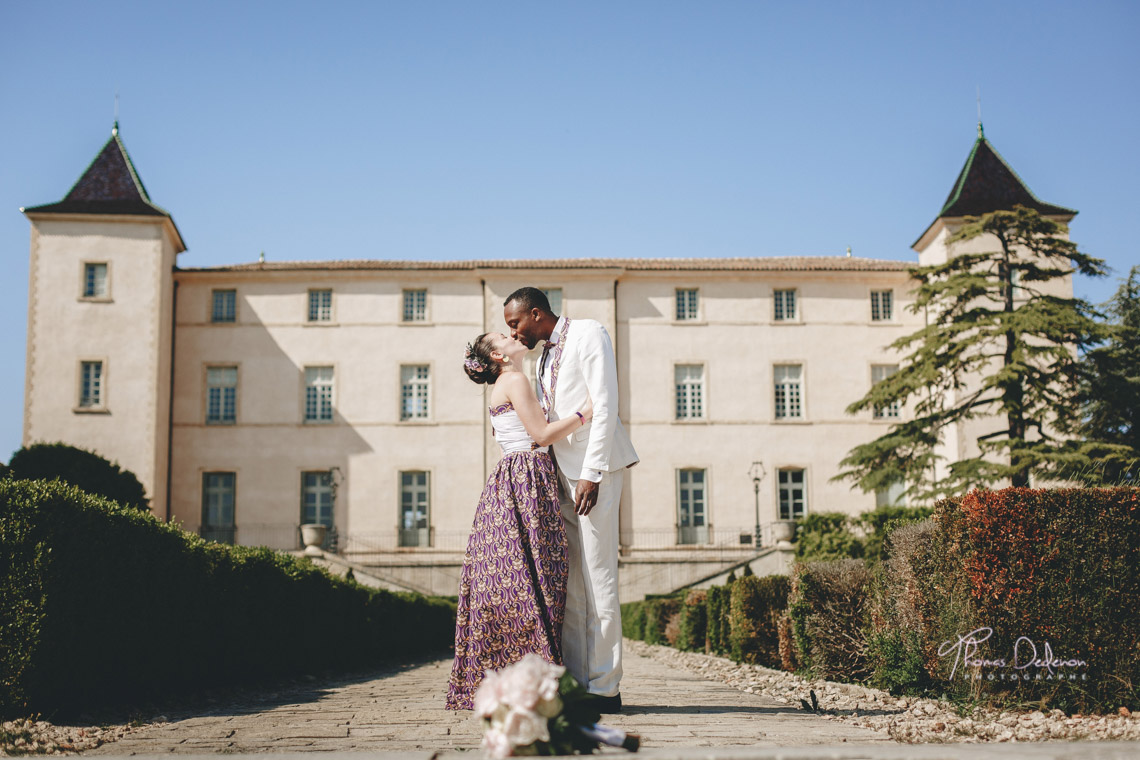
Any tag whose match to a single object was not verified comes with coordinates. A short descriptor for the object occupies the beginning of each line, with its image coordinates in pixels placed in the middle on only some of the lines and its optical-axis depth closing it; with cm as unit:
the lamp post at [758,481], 3288
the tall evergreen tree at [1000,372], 2239
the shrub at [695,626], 1512
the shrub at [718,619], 1287
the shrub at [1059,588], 537
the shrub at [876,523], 853
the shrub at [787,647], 920
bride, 473
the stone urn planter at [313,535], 3066
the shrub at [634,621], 2197
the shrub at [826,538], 2228
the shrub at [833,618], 797
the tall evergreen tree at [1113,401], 2164
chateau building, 3331
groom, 476
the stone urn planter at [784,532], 3017
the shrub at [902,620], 636
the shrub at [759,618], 1051
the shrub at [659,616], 1834
